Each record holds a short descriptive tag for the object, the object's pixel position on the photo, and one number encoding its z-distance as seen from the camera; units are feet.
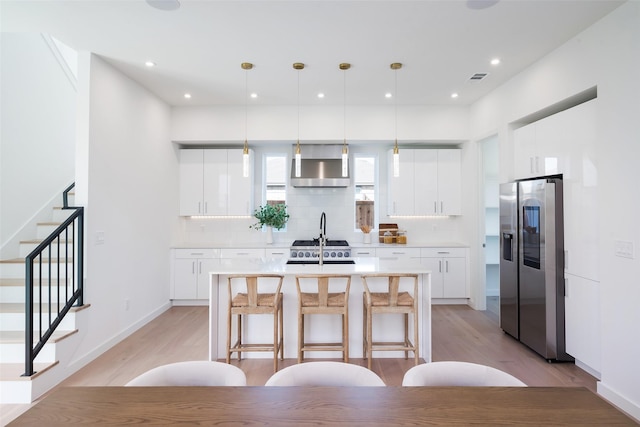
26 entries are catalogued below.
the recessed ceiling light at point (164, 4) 8.01
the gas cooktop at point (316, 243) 16.31
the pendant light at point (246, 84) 10.44
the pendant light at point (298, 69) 10.23
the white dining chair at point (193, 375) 4.48
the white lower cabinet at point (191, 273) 16.03
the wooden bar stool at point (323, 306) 9.27
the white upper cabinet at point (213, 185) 16.98
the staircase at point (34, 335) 7.96
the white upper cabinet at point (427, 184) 16.99
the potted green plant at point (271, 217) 17.16
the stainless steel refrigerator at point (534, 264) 9.91
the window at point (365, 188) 18.35
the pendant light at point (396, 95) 9.69
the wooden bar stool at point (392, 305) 9.29
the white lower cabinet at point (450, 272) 16.17
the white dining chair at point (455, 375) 4.37
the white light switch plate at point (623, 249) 7.64
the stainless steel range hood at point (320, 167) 16.49
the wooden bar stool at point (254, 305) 9.32
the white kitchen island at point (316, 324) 10.43
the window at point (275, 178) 18.35
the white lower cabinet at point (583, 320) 8.83
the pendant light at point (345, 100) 9.94
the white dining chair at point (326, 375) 4.38
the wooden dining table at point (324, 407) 3.30
